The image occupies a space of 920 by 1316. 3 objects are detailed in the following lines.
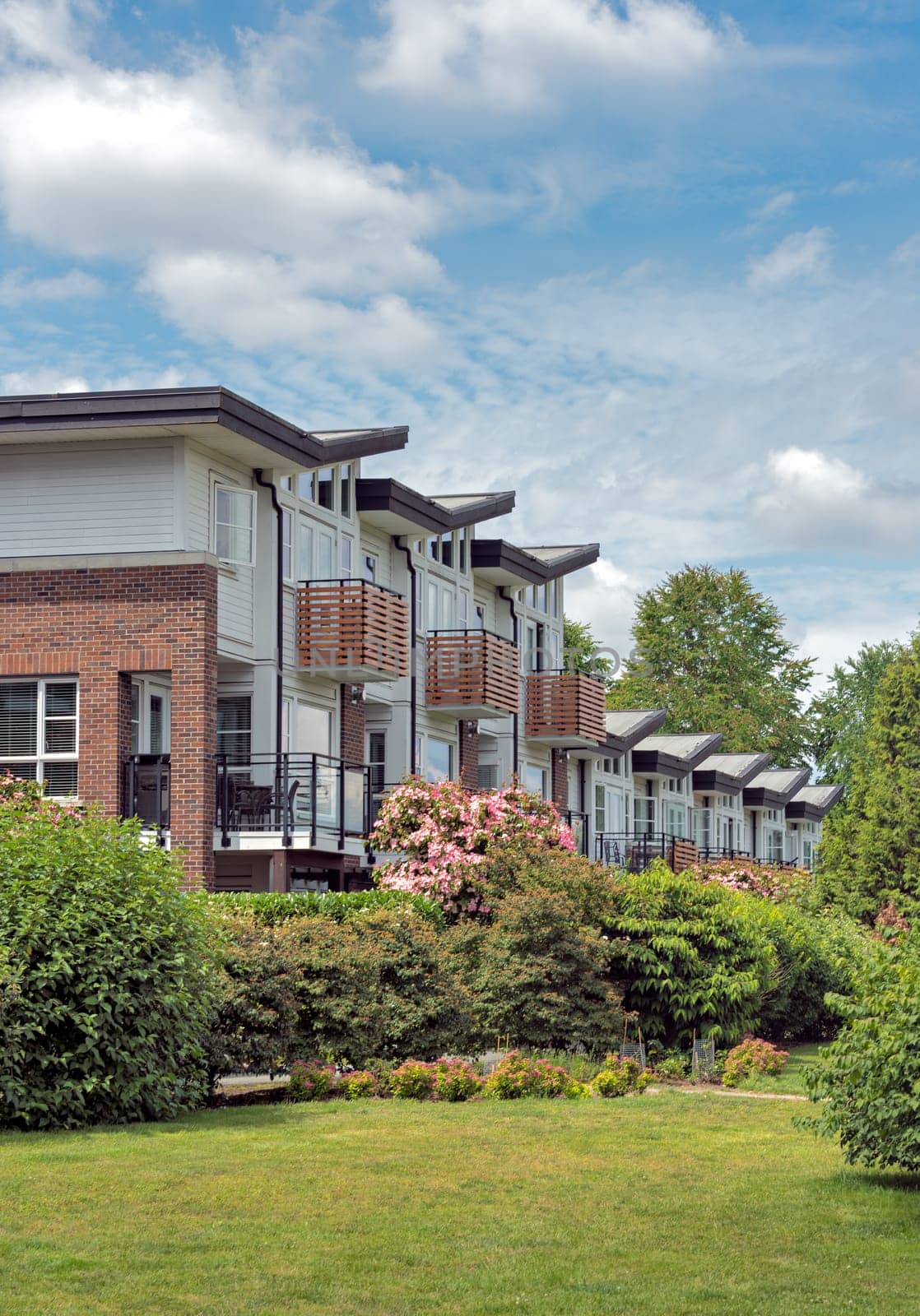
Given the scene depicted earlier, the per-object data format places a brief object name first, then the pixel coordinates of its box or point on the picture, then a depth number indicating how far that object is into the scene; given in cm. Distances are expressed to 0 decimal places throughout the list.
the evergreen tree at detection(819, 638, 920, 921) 3519
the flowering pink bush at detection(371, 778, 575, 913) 2472
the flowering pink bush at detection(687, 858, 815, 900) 4516
